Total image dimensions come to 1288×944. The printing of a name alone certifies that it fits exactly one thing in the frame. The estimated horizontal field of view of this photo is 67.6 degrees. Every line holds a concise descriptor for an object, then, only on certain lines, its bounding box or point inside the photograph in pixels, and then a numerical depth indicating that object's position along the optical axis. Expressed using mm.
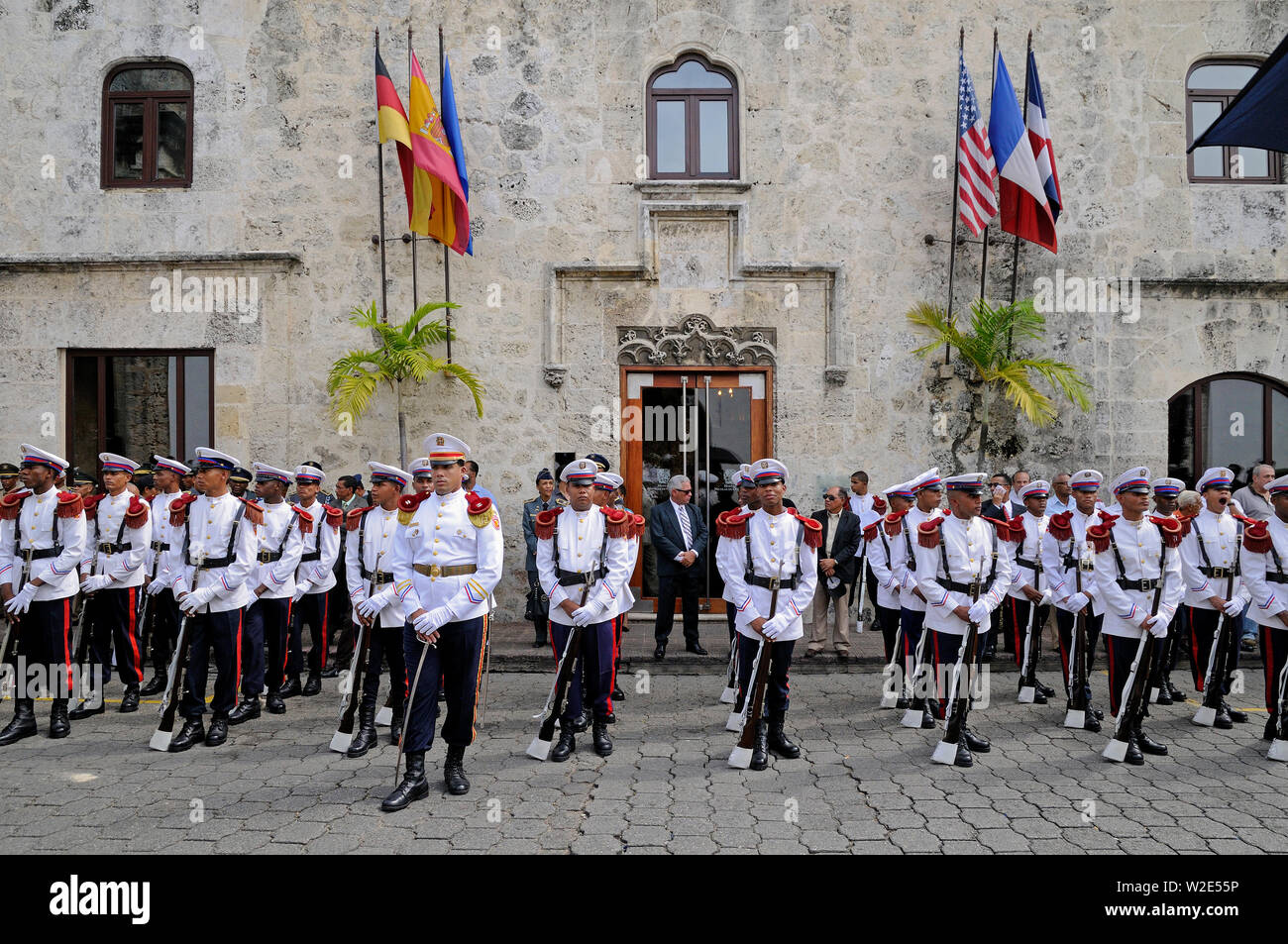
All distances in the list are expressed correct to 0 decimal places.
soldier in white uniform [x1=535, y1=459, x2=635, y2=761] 7285
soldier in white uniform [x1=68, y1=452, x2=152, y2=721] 8516
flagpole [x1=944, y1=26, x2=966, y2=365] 12540
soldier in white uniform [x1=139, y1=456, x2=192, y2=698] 9164
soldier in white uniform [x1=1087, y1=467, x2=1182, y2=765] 7215
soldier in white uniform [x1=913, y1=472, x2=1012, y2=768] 7172
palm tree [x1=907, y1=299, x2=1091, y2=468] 12180
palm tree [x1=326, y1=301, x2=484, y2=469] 12172
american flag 12398
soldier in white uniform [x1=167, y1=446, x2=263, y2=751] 7422
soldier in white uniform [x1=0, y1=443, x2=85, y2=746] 7750
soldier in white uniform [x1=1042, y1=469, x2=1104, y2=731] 8242
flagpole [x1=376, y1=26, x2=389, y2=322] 12336
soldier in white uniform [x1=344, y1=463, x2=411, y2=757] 7320
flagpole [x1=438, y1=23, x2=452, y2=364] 12680
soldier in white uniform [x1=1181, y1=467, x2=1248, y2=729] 8227
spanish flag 11953
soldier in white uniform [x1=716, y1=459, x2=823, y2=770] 7133
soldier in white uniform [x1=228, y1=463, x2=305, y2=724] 8148
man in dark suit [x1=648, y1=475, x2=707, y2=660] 10719
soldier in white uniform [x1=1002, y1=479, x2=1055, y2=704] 9164
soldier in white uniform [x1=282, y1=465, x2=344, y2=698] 9016
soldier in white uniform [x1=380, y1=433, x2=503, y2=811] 6145
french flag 11969
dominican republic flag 12203
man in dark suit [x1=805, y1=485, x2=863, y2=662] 10523
